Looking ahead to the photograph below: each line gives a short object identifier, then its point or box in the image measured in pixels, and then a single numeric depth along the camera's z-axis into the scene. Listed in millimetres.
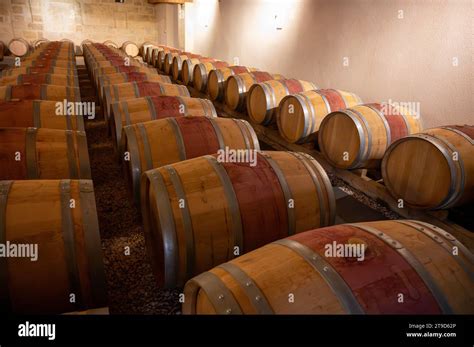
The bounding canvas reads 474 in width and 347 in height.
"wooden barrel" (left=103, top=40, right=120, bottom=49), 17434
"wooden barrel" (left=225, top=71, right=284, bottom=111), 5828
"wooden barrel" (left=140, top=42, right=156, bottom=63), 14817
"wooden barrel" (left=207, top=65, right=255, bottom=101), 6730
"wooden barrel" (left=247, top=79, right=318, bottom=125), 5000
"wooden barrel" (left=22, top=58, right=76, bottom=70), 6695
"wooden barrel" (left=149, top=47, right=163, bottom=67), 12953
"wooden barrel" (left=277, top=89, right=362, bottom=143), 4262
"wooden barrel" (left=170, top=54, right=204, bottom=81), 9250
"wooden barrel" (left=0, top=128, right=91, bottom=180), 2195
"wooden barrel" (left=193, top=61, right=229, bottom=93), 7480
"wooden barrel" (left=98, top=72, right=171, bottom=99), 5180
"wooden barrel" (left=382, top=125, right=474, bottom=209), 2643
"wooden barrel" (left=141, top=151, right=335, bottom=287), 1756
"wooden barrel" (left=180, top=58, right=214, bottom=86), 8406
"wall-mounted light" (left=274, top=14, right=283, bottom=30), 7650
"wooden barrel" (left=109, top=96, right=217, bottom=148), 3303
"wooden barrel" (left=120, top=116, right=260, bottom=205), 2518
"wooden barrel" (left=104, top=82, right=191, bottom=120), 4202
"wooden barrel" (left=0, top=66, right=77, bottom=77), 5359
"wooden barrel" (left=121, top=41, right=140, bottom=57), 17062
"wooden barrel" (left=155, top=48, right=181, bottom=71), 11695
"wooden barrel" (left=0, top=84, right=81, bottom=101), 3646
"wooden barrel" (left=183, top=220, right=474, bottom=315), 1118
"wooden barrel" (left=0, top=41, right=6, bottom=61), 13583
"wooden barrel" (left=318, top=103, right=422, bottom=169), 3539
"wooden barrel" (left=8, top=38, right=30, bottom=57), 14531
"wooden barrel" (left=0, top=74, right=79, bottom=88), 4531
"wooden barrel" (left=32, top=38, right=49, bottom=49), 15469
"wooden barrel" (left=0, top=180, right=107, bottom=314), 1418
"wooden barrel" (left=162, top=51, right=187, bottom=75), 10527
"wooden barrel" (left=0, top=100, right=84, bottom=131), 2975
